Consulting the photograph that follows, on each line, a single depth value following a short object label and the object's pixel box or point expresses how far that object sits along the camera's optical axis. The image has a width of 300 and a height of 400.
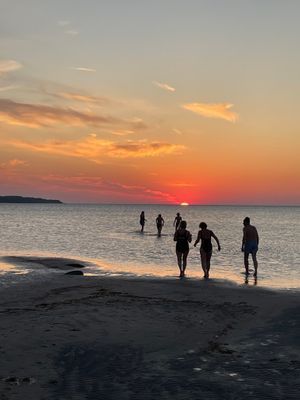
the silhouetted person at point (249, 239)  18.72
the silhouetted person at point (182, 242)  18.39
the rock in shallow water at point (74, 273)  19.09
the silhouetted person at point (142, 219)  55.12
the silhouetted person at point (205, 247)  17.91
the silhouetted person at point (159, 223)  48.06
